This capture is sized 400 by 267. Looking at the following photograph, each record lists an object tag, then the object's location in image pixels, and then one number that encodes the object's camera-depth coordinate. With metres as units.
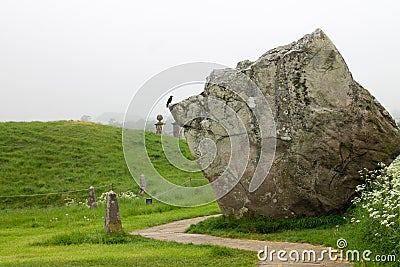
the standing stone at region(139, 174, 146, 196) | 25.59
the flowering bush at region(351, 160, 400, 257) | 7.20
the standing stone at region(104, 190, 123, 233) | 13.18
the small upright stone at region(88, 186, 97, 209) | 22.47
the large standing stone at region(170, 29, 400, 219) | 13.02
